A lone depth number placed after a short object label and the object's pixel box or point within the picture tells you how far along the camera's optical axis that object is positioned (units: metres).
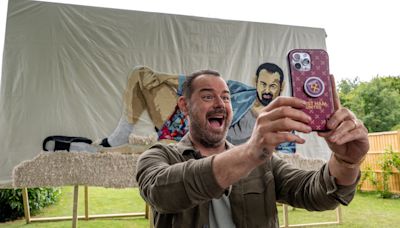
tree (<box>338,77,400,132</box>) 11.33
